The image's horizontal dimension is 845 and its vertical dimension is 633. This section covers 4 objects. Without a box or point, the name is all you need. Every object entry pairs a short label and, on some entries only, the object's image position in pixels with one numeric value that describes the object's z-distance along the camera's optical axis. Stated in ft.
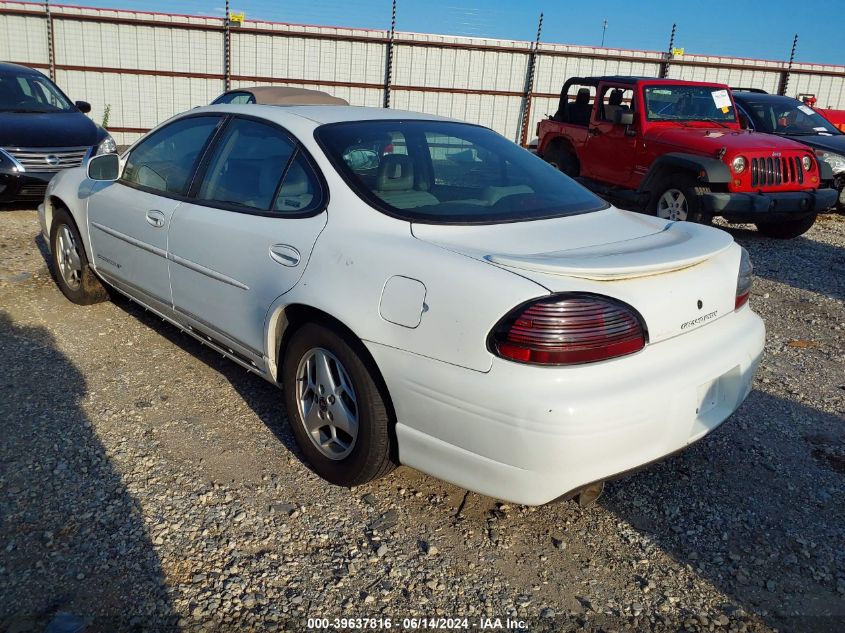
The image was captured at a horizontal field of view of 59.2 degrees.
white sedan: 7.82
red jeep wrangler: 25.81
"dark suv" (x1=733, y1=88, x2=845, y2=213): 32.48
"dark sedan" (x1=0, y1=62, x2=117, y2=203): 26.13
